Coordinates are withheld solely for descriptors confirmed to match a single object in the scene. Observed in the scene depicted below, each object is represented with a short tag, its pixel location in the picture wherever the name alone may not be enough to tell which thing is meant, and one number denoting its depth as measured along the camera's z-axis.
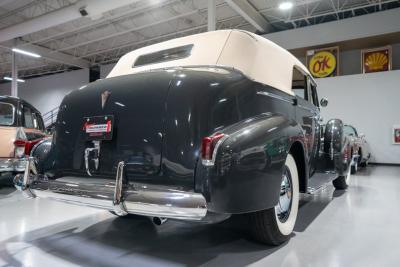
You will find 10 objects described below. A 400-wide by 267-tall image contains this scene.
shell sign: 10.91
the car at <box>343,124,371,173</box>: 7.11
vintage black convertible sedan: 1.78
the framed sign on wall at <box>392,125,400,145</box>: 10.30
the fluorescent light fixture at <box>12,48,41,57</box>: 14.16
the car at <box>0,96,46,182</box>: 4.57
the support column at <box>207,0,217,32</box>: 9.07
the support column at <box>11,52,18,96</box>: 14.97
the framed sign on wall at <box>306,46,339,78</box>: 11.65
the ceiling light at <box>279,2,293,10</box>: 9.69
